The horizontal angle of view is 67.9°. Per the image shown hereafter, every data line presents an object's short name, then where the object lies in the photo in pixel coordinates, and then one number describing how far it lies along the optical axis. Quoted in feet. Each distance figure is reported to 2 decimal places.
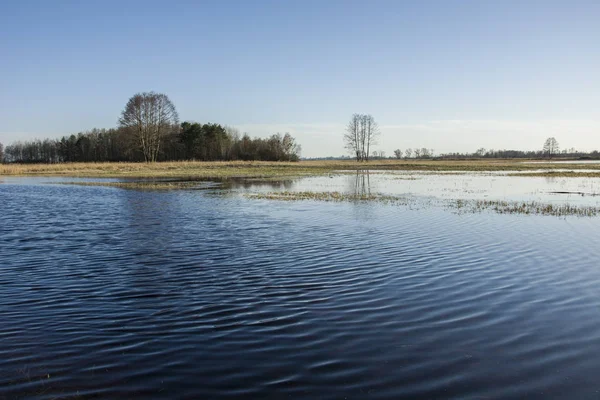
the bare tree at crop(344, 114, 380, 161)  430.20
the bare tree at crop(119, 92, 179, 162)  288.71
